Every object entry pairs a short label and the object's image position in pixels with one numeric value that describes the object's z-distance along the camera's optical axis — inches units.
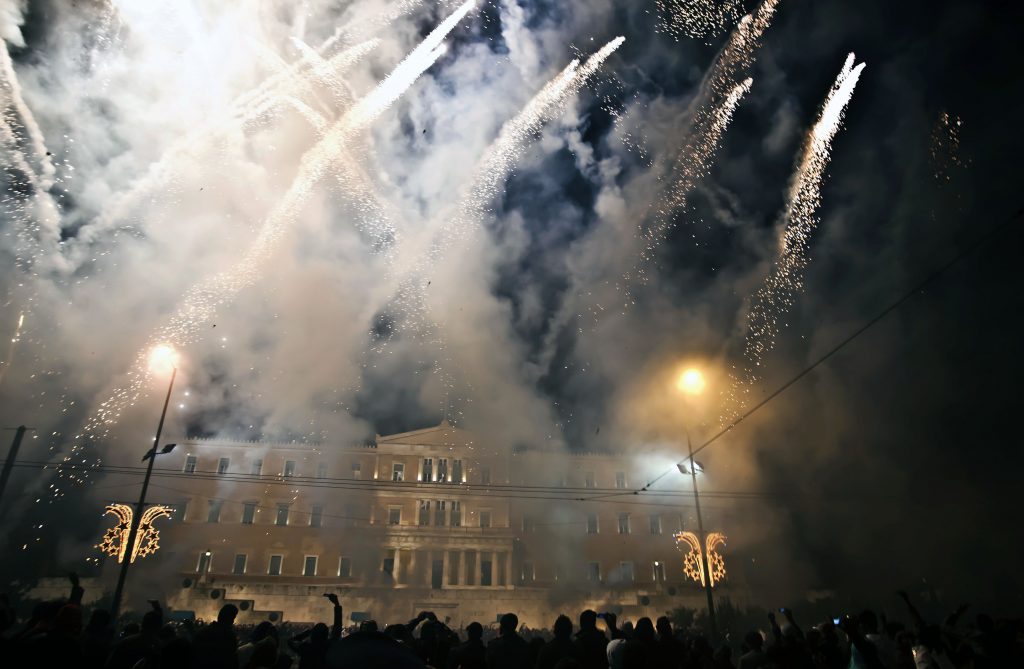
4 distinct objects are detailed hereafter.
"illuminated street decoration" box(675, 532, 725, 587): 1417.3
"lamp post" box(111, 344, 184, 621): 831.7
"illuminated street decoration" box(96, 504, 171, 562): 1056.2
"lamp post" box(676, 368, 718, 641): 842.2
